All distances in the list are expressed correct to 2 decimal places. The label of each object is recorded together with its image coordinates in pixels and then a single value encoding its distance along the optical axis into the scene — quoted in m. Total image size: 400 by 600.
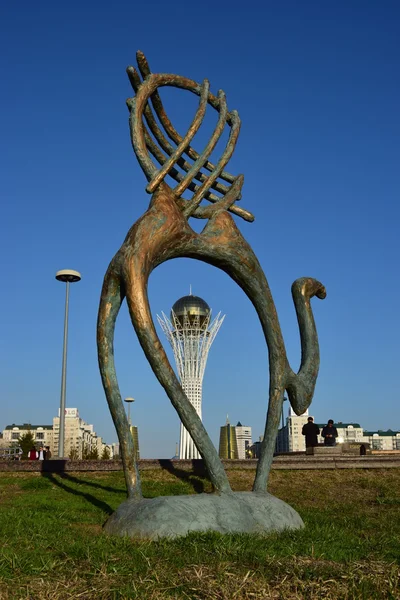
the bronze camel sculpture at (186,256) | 8.45
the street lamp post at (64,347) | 19.58
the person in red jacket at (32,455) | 22.32
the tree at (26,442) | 52.14
